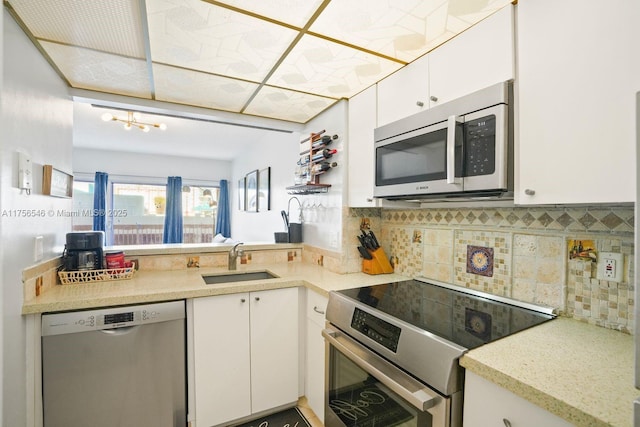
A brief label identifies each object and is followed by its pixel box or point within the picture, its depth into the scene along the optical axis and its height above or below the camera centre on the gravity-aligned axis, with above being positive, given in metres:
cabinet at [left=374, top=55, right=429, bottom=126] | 1.44 +0.63
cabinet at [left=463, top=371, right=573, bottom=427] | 0.75 -0.53
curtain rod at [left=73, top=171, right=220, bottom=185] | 5.06 +0.62
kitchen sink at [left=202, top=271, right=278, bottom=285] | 2.11 -0.47
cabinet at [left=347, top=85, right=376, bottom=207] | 1.80 +0.42
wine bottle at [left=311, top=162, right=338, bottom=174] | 2.13 +0.34
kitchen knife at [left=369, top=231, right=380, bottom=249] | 2.04 -0.19
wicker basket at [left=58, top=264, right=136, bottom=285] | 1.69 -0.38
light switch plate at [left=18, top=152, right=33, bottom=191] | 1.23 +0.17
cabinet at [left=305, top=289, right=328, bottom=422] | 1.71 -0.83
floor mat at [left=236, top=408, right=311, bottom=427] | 1.77 -1.25
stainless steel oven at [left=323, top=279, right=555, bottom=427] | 0.96 -0.50
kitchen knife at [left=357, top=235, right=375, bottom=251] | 2.03 -0.20
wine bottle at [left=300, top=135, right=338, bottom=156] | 2.14 +0.52
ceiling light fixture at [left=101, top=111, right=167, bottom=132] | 3.28 +1.04
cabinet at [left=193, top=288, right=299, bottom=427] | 1.66 -0.83
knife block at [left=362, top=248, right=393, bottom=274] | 2.02 -0.34
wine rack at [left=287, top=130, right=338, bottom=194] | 2.16 +0.39
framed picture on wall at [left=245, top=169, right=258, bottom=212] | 4.36 +0.33
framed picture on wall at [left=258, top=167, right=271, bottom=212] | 3.84 +0.31
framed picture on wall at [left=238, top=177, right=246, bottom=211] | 5.07 +0.31
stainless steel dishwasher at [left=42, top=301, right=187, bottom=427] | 1.39 -0.77
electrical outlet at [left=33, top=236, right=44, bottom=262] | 1.43 -0.19
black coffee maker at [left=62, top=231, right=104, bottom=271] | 1.75 -0.24
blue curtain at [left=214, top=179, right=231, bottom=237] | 6.02 +0.03
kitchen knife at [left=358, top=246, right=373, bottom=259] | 2.02 -0.27
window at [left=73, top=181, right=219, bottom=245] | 5.15 +0.03
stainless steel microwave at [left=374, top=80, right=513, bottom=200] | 1.09 +0.27
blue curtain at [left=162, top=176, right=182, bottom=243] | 5.52 +0.00
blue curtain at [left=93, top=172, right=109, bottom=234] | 5.08 +0.23
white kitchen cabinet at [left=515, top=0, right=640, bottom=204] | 0.81 +0.34
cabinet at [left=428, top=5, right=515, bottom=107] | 1.10 +0.63
